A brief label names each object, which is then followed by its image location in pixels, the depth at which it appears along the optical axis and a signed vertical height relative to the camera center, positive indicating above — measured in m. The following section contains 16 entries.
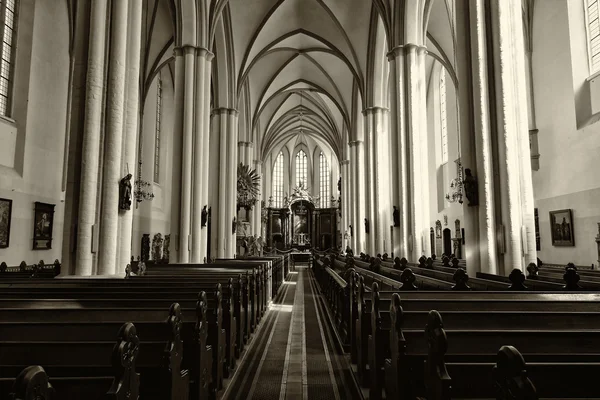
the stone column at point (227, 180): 16.70 +2.77
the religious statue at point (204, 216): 12.17 +0.88
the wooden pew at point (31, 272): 7.23 -0.44
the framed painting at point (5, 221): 9.62 +0.63
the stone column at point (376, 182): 17.06 +2.65
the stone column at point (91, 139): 6.56 +1.72
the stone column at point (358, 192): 22.68 +3.03
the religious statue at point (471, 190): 7.48 +0.99
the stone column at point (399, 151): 12.75 +2.92
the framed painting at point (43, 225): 10.71 +0.59
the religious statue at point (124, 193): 7.05 +0.91
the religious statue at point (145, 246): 17.20 +0.06
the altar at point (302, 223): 38.72 +2.17
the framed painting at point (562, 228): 11.38 +0.48
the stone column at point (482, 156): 7.21 +1.56
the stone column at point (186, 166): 11.61 +2.27
